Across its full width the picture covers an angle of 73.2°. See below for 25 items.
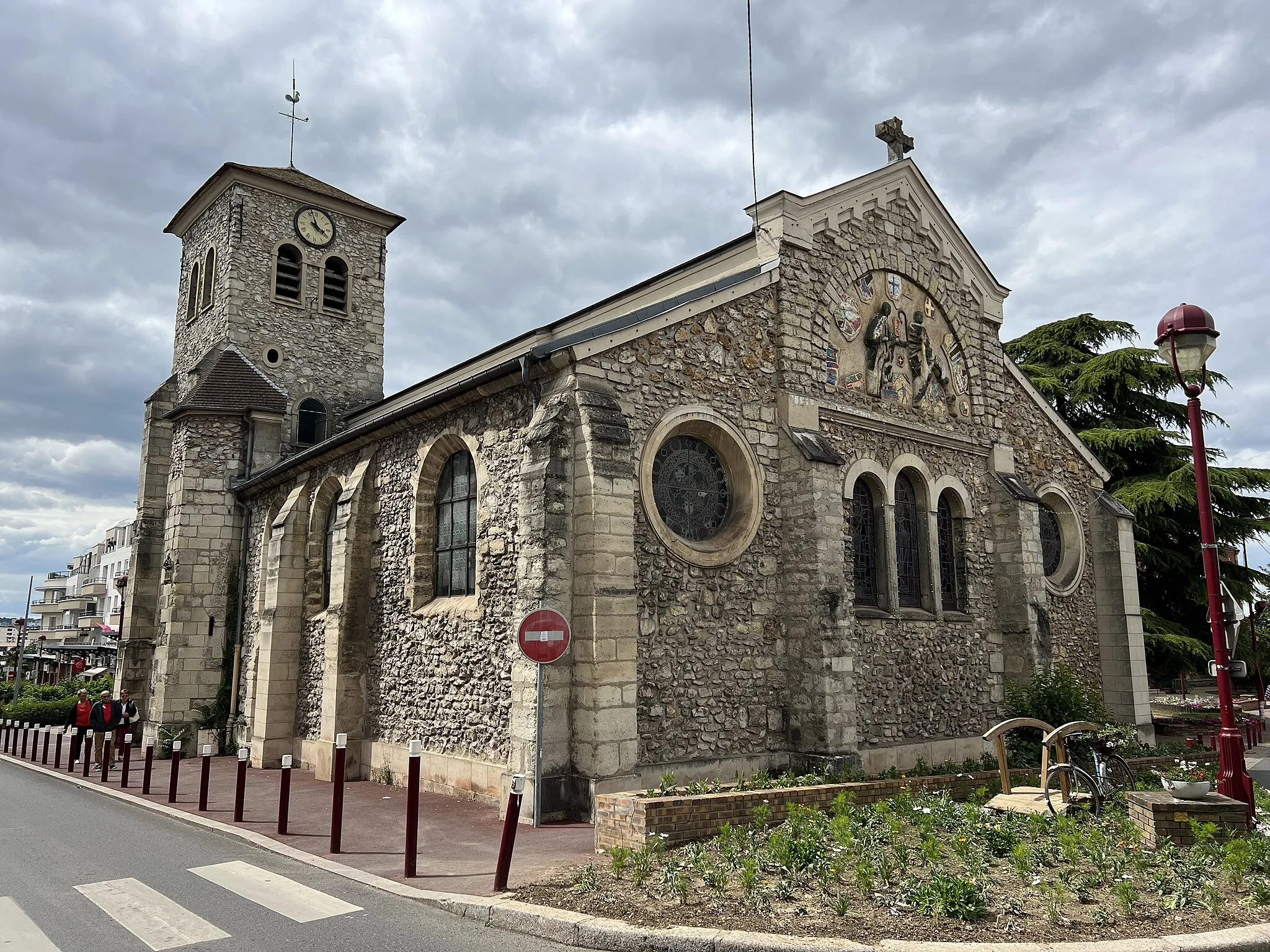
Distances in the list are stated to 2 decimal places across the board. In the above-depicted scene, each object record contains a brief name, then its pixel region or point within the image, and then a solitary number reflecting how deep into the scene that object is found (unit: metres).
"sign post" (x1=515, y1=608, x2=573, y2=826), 8.25
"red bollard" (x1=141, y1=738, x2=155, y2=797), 11.10
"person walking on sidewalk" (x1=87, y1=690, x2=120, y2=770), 14.60
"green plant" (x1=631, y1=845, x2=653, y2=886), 6.14
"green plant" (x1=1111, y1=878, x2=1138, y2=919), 5.17
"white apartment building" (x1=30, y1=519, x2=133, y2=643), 74.44
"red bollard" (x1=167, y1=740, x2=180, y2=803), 10.93
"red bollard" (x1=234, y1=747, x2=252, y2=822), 9.48
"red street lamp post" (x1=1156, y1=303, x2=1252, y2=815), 7.36
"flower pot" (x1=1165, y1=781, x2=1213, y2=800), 6.86
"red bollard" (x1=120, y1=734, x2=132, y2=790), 12.50
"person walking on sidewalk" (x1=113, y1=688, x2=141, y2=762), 14.56
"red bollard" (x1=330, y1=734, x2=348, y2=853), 8.09
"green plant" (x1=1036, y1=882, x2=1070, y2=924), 5.14
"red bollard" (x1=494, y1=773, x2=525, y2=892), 6.39
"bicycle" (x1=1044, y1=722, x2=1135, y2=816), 7.96
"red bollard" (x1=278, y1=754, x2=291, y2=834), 8.80
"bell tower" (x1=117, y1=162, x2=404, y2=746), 18.28
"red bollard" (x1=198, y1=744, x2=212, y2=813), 10.31
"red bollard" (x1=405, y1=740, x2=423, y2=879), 7.07
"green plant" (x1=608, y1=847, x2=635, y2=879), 6.28
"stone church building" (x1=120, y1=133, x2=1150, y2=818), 10.23
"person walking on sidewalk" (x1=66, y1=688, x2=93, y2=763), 15.71
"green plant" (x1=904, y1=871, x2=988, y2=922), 5.23
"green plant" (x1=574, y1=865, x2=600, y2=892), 6.11
